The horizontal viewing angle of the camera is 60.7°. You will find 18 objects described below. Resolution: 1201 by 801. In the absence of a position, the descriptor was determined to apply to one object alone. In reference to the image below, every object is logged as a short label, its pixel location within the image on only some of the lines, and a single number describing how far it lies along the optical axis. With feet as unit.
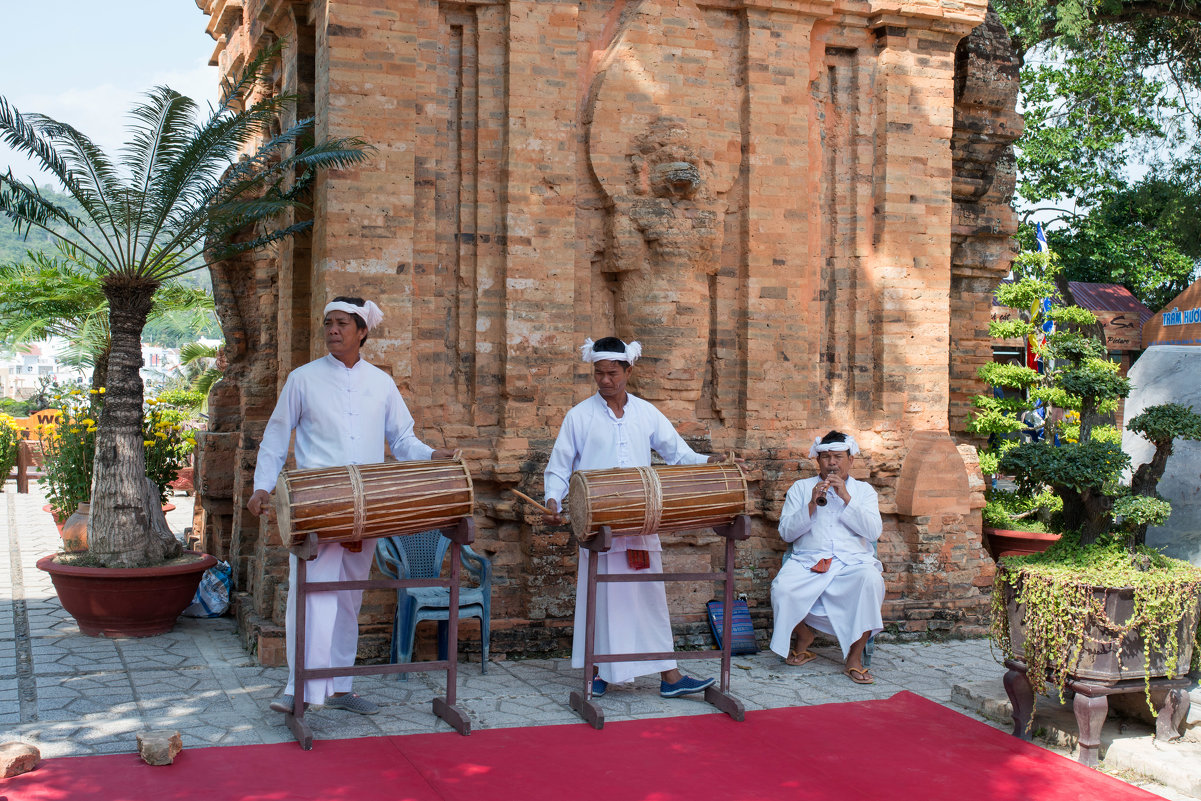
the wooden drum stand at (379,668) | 15.66
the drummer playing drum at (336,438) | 17.03
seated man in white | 20.97
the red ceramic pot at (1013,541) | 29.55
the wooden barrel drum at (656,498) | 17.31
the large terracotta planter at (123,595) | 21.76
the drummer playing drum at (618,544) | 19.13
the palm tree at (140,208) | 22.41
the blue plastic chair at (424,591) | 19.58
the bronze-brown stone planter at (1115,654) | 16.06
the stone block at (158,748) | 14.21
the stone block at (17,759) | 13.58
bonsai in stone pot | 16.08
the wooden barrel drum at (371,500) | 15.56
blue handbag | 22.51
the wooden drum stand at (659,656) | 17.35
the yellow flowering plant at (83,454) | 30.01
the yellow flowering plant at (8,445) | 52.60
